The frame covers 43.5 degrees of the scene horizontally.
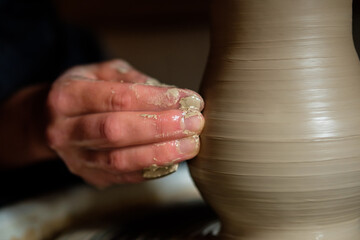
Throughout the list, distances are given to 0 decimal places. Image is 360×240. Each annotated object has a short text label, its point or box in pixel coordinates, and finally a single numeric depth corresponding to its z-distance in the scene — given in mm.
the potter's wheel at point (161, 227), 881
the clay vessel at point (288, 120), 638
